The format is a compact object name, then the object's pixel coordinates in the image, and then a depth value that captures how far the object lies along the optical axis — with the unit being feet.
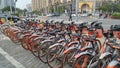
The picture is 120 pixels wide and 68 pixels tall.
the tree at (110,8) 82.66
